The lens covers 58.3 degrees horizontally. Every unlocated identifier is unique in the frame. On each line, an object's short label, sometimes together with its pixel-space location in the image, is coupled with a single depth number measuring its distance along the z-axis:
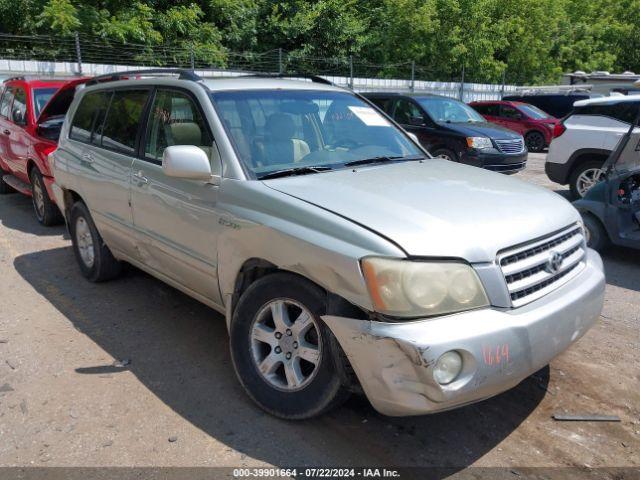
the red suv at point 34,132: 7.03
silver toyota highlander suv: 2.52
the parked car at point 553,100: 19.97
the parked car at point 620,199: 5.87
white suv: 8.61
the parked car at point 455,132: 10.52
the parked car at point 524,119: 17.62
